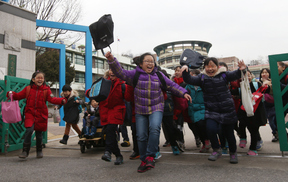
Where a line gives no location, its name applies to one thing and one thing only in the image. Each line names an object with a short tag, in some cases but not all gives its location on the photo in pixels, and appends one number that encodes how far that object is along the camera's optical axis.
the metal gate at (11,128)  5.01
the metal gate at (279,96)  3.83
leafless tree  13.80
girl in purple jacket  3.45
